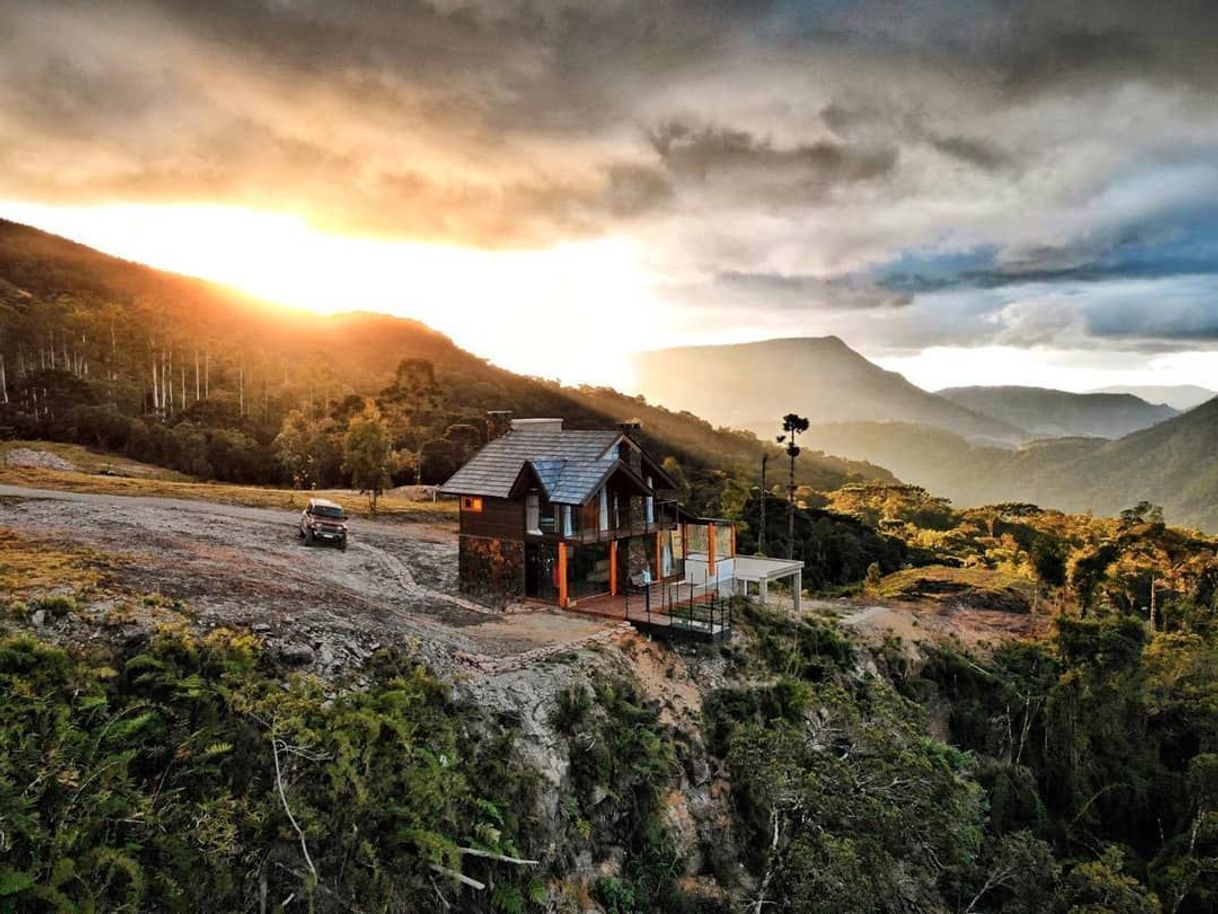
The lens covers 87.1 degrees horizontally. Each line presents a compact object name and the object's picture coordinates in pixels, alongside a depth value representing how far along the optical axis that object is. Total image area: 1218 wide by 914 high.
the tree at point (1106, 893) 15.17
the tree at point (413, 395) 66.75
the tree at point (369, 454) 36.75
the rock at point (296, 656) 12.41
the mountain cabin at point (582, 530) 20.61
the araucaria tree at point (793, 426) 36.88
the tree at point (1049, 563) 37.91
